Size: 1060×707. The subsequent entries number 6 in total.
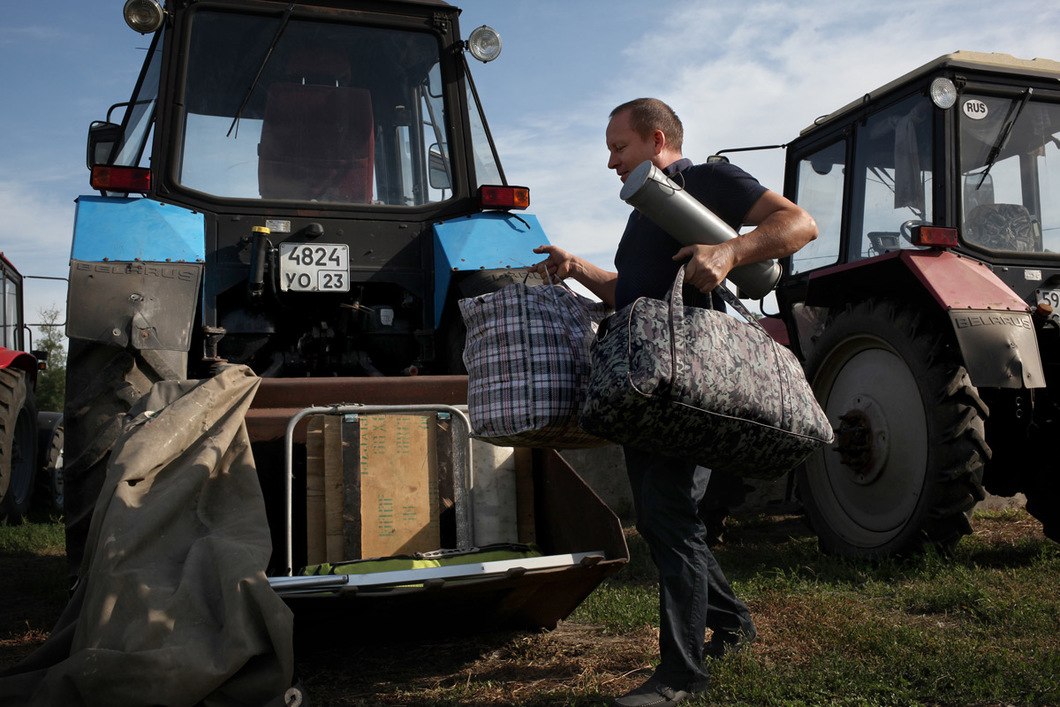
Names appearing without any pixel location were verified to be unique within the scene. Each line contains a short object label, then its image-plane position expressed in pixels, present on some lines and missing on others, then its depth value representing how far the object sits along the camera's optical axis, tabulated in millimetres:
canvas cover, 2215
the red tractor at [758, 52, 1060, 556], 3963
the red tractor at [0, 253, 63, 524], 6514
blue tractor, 3924
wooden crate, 3100
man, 2411
